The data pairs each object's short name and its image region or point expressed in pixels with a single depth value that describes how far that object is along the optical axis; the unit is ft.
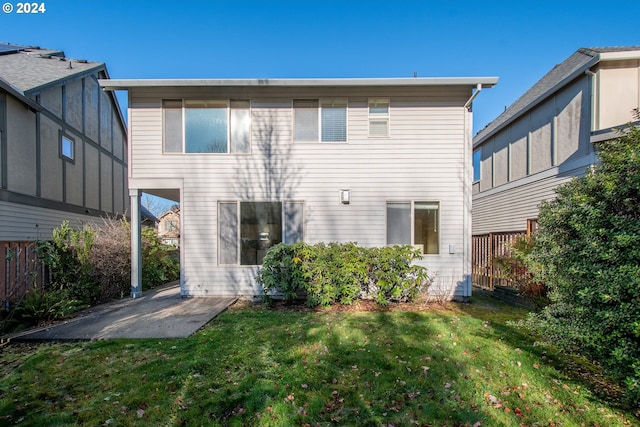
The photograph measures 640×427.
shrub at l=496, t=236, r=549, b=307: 20.68
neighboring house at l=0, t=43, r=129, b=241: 27.12
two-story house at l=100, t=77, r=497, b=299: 24.29
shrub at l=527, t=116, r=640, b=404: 8.86
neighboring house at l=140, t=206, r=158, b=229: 53.90
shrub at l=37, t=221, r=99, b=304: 21.86
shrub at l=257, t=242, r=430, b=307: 20.43
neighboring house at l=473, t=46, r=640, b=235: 24.21
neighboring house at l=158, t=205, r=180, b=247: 91.21
